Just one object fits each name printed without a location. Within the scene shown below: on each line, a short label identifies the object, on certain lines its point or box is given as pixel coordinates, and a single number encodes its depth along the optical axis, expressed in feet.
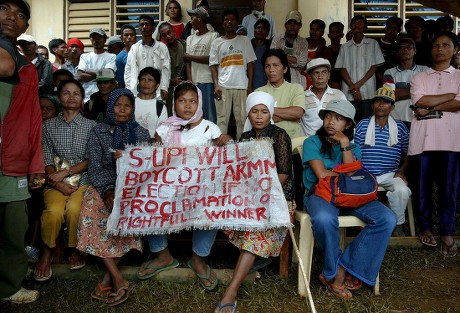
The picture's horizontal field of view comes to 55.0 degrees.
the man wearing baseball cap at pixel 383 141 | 15.23
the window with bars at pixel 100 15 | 28.48
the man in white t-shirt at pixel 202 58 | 20.92
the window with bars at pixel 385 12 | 27.02
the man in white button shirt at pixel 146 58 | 20.35
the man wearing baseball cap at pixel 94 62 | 22.21
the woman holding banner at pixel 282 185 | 11.10
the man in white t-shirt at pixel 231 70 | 19.98
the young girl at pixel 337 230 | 11.18
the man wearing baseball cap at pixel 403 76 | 18.44
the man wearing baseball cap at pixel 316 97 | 16.08
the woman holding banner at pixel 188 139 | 12.01
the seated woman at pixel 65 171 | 12.43
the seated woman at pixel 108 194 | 11.69
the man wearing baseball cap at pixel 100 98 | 17.83
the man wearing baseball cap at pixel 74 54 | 23.43
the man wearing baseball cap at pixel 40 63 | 18.19
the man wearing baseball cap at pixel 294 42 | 21.01
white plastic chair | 11.56
